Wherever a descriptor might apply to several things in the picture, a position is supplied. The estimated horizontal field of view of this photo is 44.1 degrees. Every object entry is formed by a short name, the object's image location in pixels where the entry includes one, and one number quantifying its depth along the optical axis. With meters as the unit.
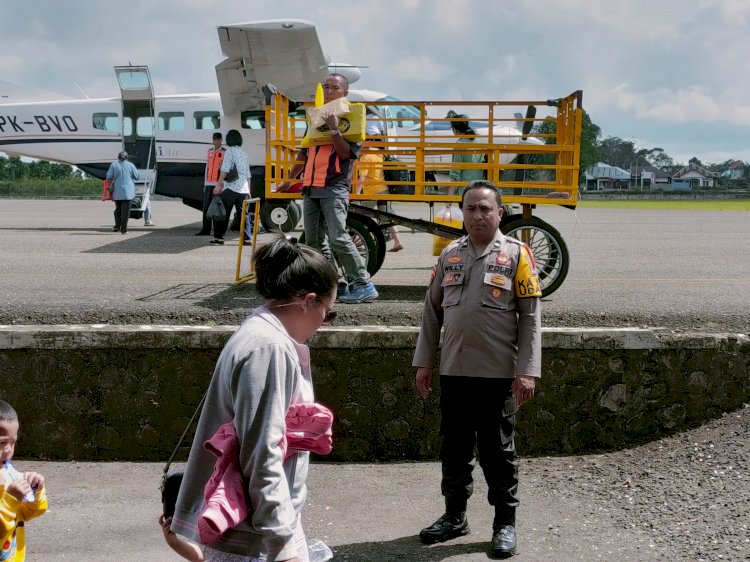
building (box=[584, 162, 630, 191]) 145.12
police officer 4.93
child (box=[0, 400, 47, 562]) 3.59
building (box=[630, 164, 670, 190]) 156.64
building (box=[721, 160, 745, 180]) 184.38
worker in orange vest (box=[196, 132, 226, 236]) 16.17
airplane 17.61
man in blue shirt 19.03
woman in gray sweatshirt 2.61
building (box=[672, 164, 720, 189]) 166.12
